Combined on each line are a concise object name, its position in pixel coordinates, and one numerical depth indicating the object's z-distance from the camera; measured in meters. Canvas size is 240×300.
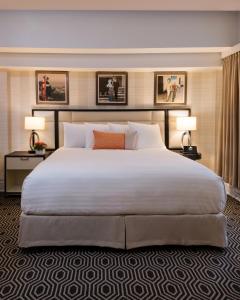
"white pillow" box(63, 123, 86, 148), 4.46
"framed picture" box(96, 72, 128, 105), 4.97
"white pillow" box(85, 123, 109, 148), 4.32
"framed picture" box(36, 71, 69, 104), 4.90
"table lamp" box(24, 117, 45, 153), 4.58
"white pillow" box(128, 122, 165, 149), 4.48
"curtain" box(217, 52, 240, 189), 4.12
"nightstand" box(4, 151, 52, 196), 4.37
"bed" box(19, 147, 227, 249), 2.57
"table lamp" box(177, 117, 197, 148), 4.70
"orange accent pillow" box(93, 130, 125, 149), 4.19
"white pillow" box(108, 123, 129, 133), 4.52
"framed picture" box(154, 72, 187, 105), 5.01
